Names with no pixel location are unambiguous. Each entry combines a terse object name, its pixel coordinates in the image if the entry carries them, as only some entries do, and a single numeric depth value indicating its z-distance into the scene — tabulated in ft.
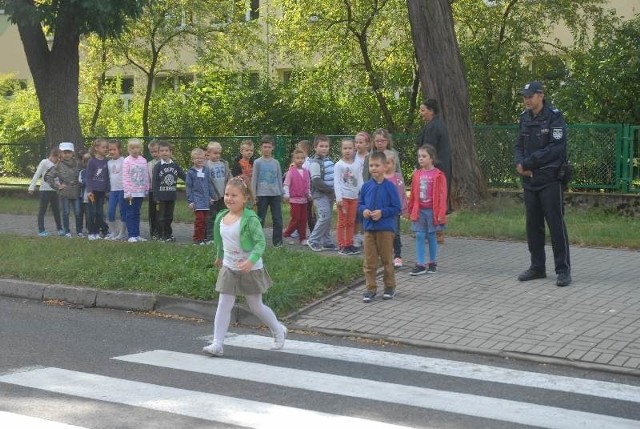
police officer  34.88
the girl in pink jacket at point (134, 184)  49.49
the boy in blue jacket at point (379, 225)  33.65
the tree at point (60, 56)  61.98
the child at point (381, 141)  40.40
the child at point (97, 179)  50.98
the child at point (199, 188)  47.11
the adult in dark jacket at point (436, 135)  41.06
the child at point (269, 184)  46.14
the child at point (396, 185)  37.76
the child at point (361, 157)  42.37
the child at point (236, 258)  26.84
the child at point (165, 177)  48.60
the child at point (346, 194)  42.34
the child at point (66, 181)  52.80
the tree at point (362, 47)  89.81
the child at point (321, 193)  45.09
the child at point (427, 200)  37.29
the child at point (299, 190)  47.21
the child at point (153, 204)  49.57
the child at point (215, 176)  48.01
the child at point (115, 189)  50.57
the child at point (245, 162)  48.49
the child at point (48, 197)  54.60
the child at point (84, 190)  51.93
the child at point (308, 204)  47.20
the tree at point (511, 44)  78.48
